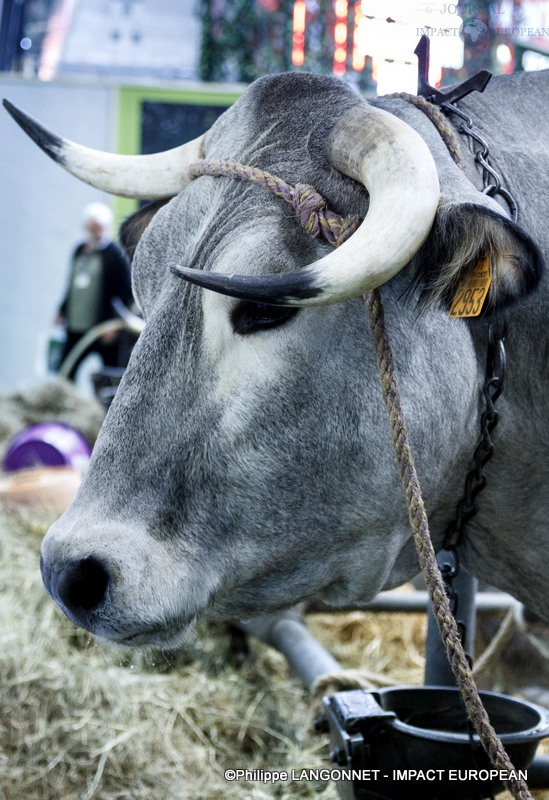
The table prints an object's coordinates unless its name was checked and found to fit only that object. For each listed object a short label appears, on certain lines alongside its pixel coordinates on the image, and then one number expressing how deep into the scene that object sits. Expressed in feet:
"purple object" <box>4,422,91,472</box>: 20.07
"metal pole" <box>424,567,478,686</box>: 7.93
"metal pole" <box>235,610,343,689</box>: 10.44
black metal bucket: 6.49
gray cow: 5.23
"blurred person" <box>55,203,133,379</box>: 28.43
